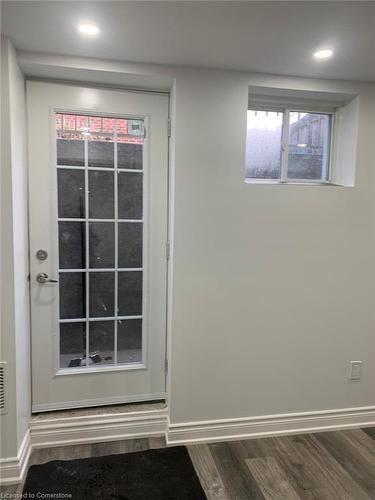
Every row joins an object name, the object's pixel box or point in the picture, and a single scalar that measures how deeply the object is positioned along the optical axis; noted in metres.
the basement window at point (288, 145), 2.48
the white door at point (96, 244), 2.24
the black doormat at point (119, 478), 1.87
